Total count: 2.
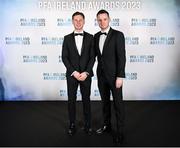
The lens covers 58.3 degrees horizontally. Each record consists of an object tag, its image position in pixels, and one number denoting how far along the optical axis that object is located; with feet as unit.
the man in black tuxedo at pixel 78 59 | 7.45
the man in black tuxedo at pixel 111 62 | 6.98
